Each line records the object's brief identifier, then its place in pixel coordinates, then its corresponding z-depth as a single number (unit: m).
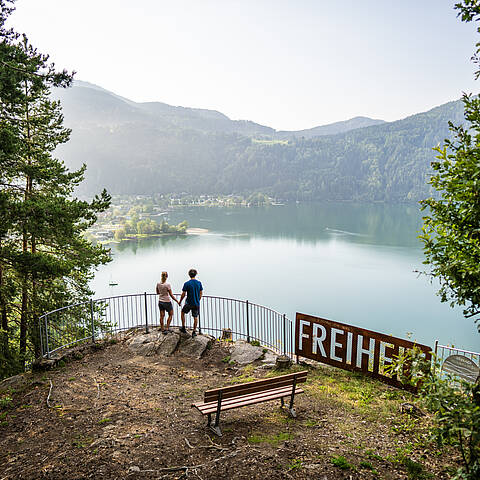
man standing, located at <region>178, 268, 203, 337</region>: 9.27
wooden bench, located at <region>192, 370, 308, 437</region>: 5.49
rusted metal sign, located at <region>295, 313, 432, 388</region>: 7.74
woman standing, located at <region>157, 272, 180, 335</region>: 9.57
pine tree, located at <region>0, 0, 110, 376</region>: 9.06
